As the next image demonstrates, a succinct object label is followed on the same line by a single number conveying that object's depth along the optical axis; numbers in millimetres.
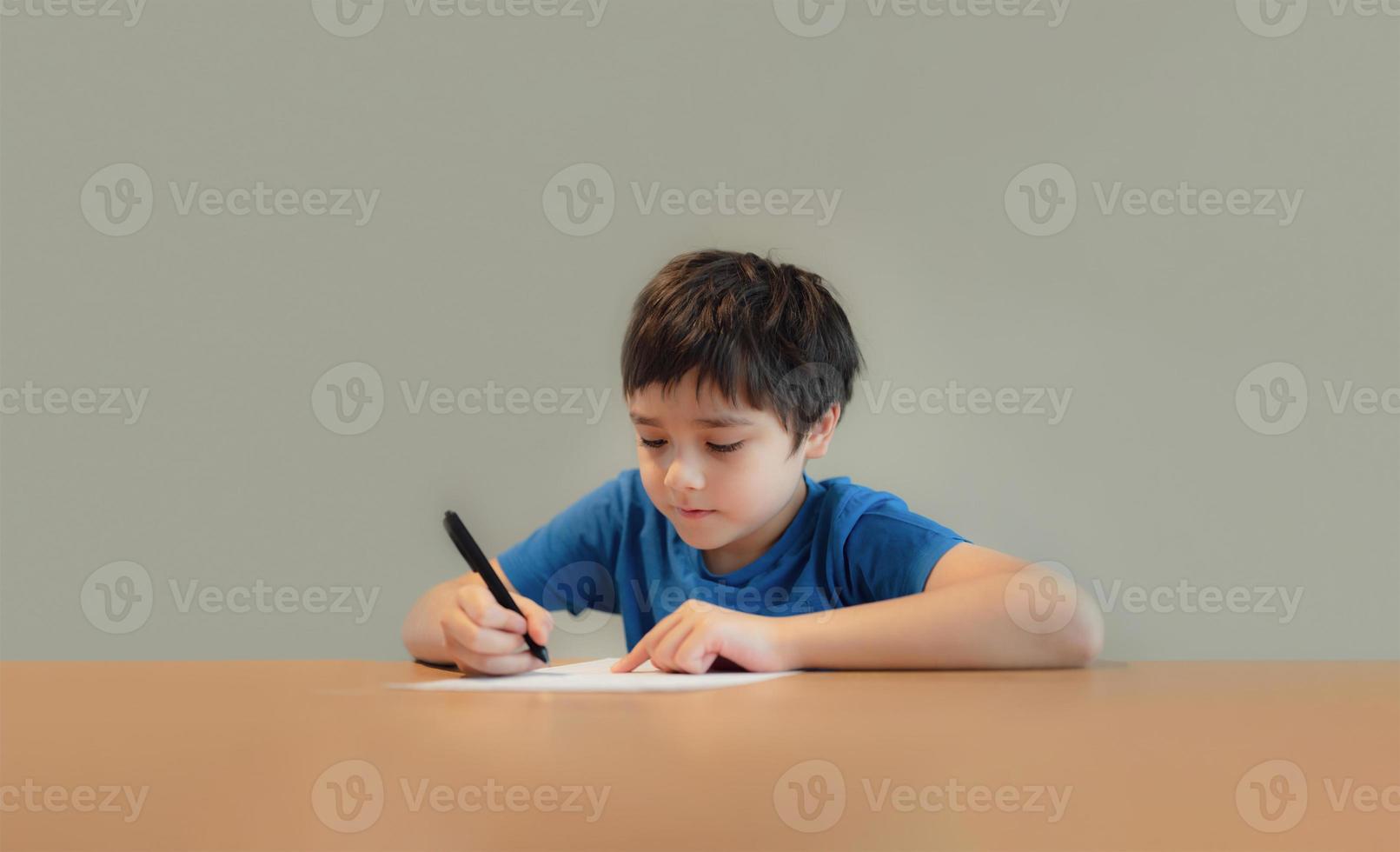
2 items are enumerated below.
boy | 916
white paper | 796
